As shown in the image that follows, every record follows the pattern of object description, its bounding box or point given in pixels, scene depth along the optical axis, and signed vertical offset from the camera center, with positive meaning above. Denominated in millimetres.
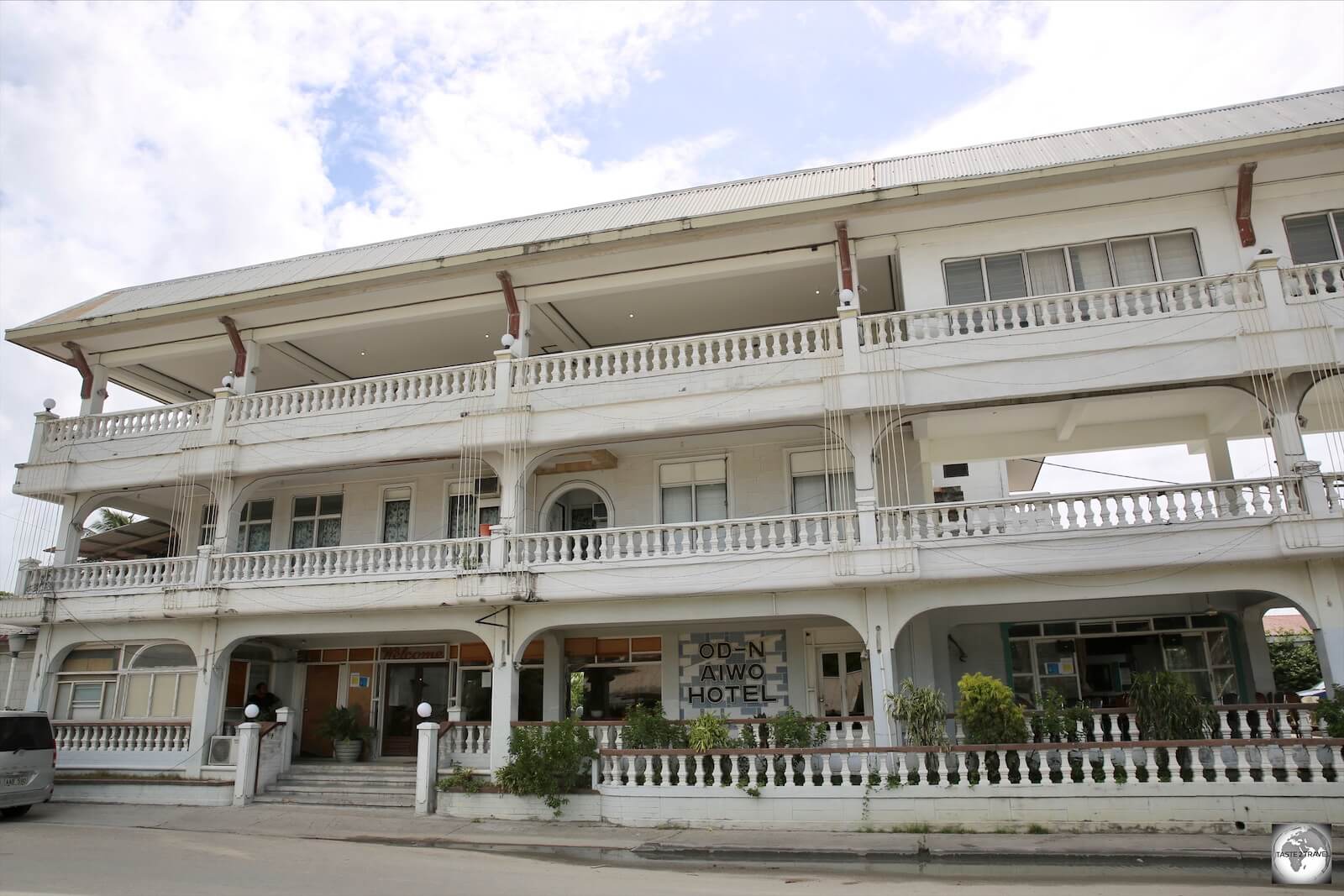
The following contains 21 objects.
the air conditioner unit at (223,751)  17109 -195
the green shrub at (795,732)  13297 -120
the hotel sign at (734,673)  17250 +943
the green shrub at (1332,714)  11461 -63
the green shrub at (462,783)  14727 -749
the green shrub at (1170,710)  12117 +34
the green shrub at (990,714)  12320 +52
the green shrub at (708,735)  13469 -120
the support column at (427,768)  15078 -518
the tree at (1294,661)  28000 +1413
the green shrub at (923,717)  12672 +42
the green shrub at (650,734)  14078 -86
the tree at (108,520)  34281 +7966
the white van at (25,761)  14625 -233
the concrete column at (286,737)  17172 +4
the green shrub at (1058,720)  12352 -58
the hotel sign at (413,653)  19703 +1644
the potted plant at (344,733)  18766 +71
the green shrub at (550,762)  13922 -448
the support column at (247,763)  16328 -408
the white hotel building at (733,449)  13859 +4845
